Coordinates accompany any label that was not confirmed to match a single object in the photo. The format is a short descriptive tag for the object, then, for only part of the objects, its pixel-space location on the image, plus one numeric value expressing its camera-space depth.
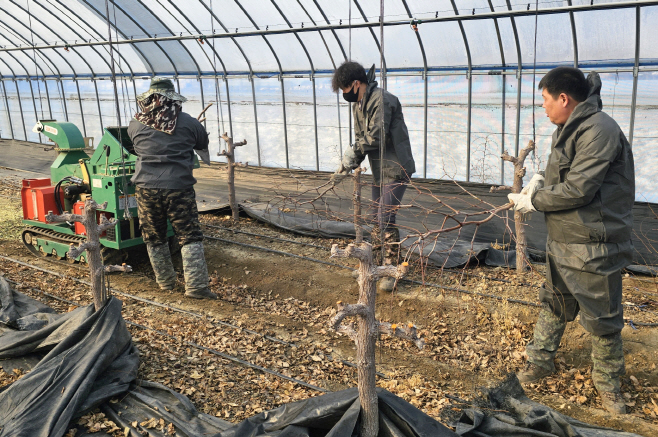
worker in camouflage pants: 5.92
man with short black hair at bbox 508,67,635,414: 3.55
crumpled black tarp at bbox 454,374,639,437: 3.13
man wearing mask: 5.75
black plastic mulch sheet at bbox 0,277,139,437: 3.57
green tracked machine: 6.68
